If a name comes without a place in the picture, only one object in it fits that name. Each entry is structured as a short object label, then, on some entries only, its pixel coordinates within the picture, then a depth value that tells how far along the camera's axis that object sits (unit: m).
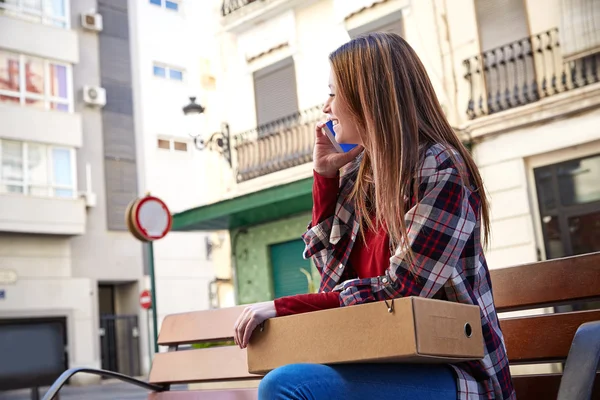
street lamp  10.16
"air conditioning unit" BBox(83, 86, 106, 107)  16.23
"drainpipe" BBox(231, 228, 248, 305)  10.52
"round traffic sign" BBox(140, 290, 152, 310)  15.93
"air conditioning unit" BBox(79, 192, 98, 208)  15.88
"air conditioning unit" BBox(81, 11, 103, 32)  16.44
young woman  1.16
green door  9.68
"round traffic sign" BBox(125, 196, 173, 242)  6.42
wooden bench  1.27
